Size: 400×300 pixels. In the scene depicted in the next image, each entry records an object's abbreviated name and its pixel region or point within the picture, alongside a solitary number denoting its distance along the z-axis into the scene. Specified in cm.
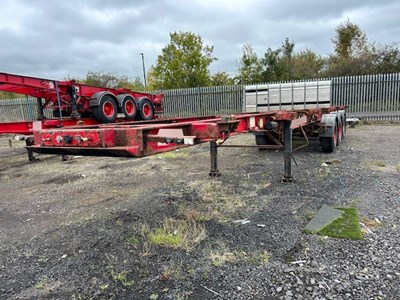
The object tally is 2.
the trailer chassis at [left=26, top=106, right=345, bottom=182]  264
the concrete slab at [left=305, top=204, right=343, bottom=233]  326
